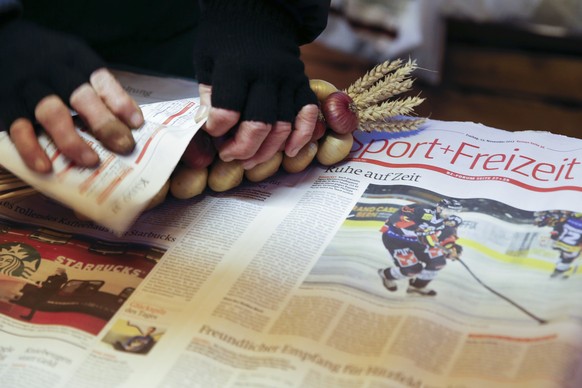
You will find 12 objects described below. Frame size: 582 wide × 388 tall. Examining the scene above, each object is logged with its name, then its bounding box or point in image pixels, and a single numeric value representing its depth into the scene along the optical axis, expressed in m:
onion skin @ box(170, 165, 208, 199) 0.77
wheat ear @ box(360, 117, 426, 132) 0.88
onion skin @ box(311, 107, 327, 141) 0.81
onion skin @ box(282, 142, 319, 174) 0.81
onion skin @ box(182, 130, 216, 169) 0.75
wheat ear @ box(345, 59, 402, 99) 0.86
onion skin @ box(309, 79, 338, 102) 0.84
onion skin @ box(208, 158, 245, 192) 0.79
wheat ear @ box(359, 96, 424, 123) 0.86
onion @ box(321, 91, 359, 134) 0.82
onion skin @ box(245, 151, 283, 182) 0.80
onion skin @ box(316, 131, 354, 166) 0.83
